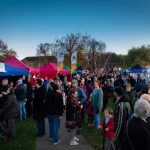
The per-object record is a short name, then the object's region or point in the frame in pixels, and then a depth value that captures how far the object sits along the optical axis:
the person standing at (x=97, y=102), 6.30
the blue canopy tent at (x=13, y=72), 7.88
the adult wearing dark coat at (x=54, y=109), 5.13
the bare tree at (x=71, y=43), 29.61
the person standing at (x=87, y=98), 7.17
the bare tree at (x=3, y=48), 31.25
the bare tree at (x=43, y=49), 34.86
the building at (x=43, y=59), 36.36
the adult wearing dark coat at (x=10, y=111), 5.37
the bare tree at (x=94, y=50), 32.88
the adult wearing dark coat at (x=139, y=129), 2.38
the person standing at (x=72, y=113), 5.03
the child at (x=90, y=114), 6.74
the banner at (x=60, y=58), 8.54
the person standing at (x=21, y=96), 7.37
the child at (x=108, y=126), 3.95
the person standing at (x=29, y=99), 8.02
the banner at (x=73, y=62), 10.38
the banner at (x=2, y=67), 7.50
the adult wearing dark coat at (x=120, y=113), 3.29
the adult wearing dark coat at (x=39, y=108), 5.77
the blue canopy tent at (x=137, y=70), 17.19
